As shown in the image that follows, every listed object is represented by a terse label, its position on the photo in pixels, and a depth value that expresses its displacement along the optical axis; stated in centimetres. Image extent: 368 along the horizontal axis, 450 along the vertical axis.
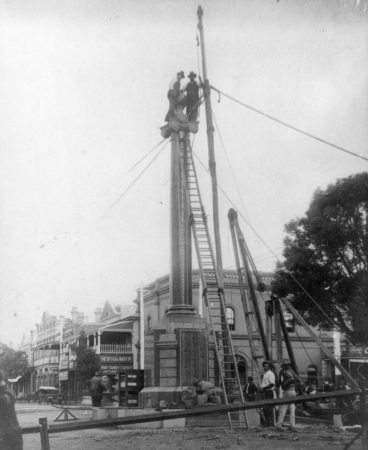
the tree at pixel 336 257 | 2119
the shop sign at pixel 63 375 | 5759
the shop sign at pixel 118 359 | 4806
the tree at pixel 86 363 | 4609
